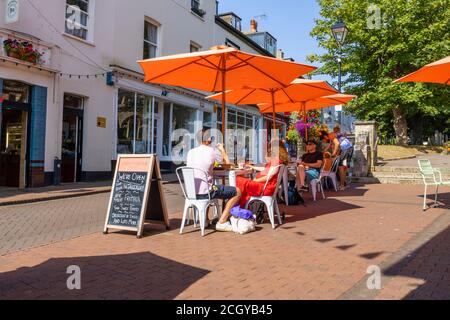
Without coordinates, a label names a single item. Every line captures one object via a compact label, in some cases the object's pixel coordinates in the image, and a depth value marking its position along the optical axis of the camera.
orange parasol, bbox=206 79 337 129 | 9.02
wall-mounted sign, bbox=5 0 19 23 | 10.76
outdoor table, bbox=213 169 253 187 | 6.51
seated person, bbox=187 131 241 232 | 6.02
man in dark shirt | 9.52
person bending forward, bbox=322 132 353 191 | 11.29
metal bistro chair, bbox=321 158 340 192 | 10.53
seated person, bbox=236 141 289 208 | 6.30
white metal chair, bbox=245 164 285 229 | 6.26
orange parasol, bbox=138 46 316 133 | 6.69
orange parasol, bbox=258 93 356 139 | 11.09
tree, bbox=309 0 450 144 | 24.92
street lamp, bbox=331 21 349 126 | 13.88
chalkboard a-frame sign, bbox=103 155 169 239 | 5.87
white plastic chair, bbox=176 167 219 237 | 5.95
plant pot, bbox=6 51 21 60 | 10.86
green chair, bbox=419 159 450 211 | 7.79
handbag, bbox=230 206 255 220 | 6.17
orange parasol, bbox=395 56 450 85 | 7.27
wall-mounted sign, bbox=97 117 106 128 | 14.22
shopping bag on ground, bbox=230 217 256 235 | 6.04
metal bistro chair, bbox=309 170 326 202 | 9.48
